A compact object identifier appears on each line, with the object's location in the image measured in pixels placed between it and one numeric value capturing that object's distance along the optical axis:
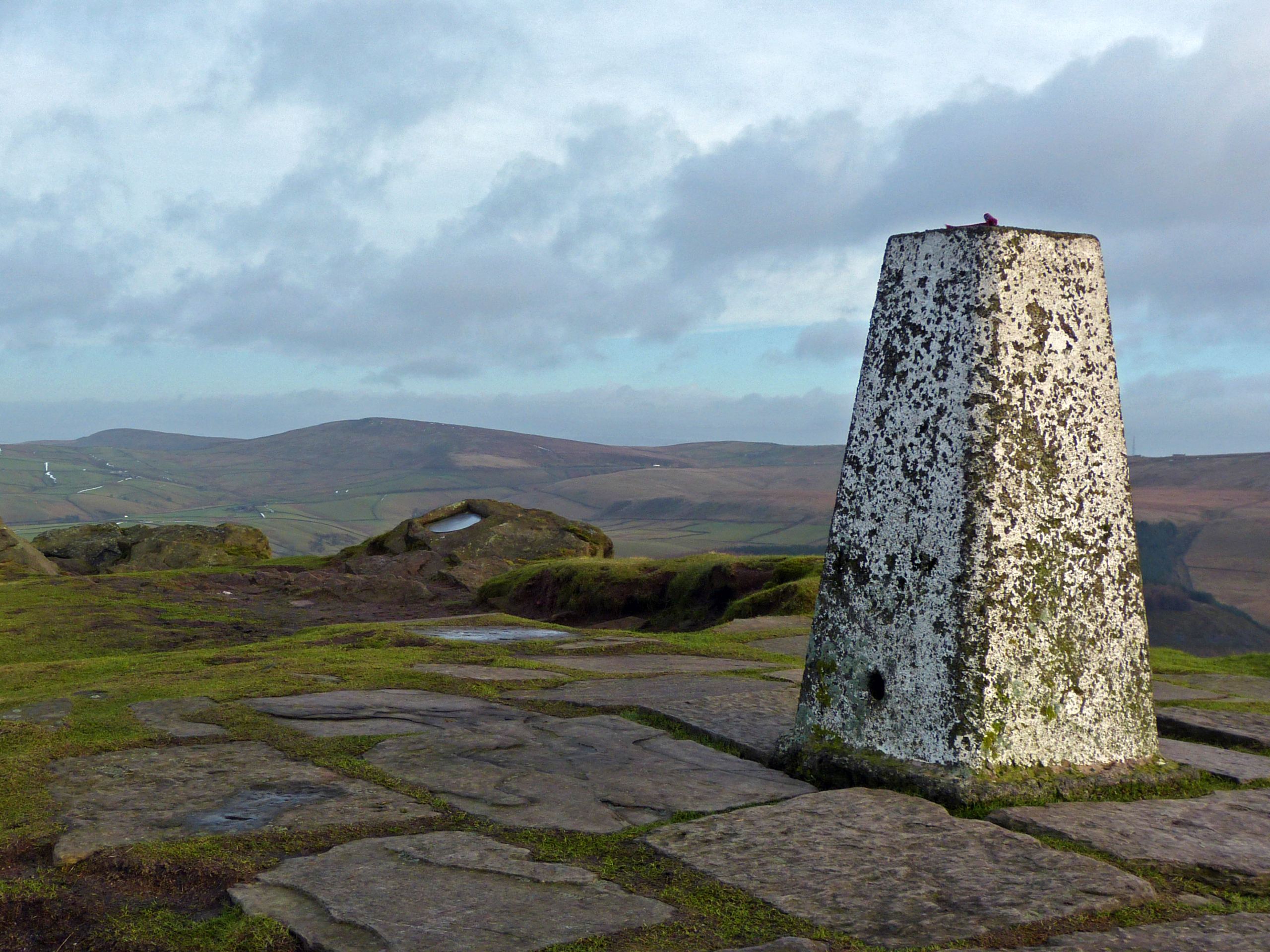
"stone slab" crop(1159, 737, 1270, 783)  4.79
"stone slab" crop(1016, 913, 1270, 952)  2.76
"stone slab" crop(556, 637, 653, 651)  9.45
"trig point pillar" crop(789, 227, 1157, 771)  4.27
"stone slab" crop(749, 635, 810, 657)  9.66
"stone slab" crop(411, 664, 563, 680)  7.22
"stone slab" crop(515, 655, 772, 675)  7.88
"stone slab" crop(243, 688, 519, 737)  5.39
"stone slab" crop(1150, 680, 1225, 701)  7.09
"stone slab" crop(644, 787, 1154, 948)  3.00
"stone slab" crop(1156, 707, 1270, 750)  5.71
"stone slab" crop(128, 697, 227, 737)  5.23
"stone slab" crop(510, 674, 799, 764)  5.32
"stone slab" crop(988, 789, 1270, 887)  3.47
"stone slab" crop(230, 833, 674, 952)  2.80
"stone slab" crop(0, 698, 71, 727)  5.48
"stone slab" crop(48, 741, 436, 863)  3.68
